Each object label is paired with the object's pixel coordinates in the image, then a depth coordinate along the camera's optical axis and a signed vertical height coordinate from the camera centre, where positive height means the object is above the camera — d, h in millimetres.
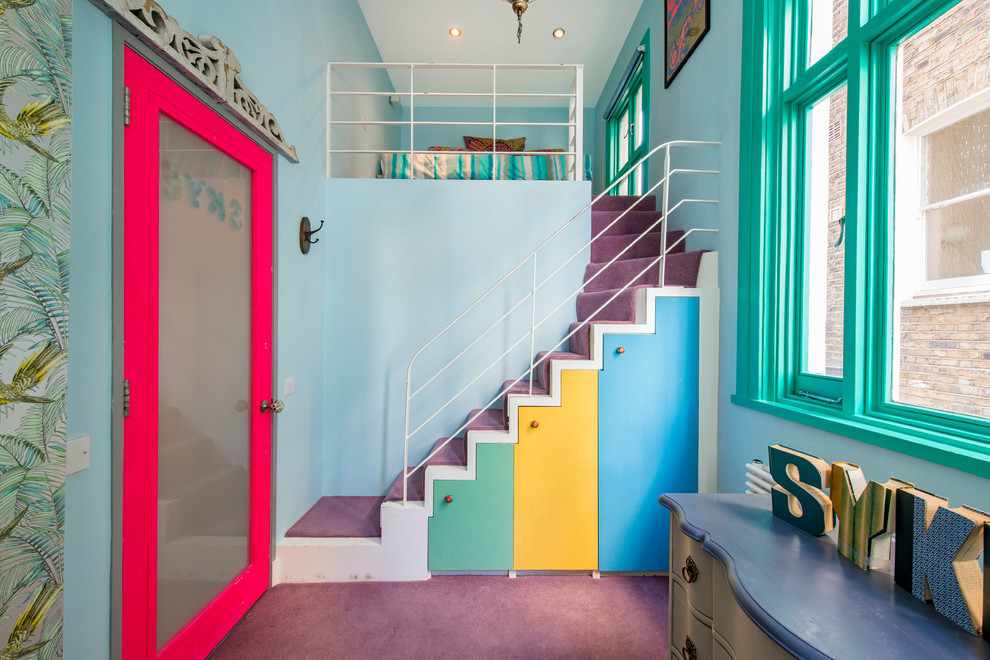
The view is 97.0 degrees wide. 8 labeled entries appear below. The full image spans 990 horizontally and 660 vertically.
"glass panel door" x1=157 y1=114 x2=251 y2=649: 1472 -193
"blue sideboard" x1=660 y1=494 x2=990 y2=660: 707 -509
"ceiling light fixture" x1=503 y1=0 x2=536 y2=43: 2230 +1635
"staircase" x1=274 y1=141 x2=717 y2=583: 2213 -889
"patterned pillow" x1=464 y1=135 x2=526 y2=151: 4777 +1991
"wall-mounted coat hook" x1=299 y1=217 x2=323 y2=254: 2453 +499
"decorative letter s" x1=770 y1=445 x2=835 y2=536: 1043 -409
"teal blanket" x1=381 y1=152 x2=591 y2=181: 2975 +1087
